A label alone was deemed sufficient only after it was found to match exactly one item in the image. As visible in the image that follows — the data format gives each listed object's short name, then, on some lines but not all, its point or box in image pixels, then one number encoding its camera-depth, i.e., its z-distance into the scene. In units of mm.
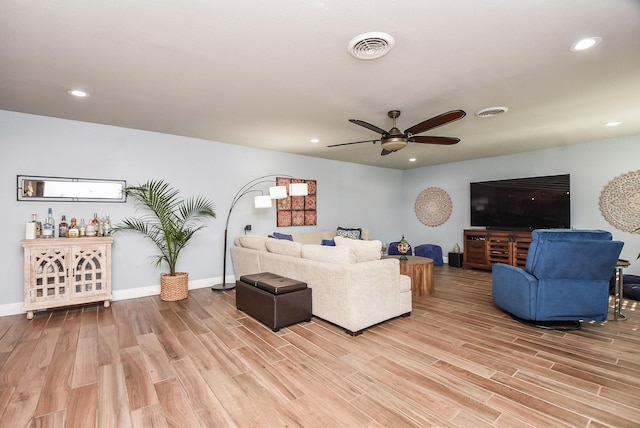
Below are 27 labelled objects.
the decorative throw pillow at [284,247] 3748
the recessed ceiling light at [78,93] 3051
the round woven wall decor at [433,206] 7619
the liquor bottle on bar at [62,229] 3858
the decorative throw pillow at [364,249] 3285
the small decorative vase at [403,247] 4840
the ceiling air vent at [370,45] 2100
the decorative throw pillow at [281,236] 5441
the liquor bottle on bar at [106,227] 4111
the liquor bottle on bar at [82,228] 3937
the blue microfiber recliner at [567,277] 3033
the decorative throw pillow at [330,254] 3156
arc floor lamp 4984
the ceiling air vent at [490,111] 3610
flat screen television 5637
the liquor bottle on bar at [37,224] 3697
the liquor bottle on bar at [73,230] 3805
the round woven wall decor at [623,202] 4914
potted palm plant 4316
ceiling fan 2891
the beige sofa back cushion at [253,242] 4465
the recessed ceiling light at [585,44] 2165
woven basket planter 4273
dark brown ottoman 3125
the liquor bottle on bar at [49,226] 3732
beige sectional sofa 3037
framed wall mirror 3766
